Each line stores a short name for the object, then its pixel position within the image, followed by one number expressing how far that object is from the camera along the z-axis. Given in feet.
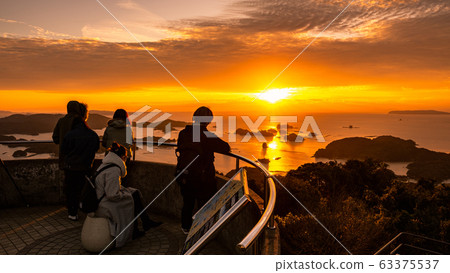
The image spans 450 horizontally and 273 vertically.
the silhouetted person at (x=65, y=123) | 18.33
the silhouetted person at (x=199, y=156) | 15.24
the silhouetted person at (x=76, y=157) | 18.13
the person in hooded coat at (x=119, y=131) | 18.67
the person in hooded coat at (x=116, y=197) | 14.79
